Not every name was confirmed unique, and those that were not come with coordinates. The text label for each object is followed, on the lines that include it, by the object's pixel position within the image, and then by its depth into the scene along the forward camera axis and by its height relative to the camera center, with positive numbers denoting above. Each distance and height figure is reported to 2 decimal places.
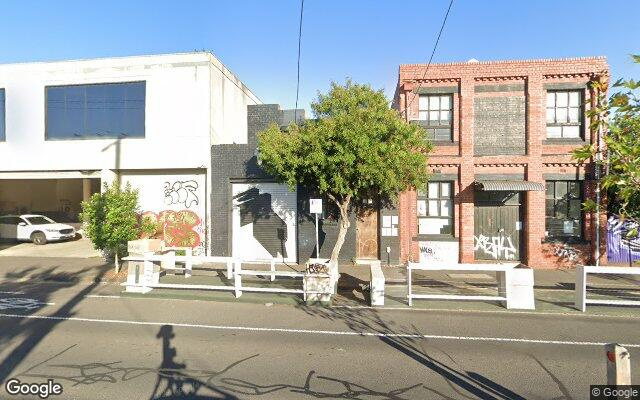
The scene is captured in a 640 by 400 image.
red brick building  13.33 +1.39
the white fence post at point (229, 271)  10.96 -2.09
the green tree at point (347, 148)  9.73 +1.42
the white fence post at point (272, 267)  10.87 -1.97
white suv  19.27 -1.58
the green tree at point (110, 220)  11.97 -0.65
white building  15.07 +3.07
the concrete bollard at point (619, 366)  2.92 -1.31
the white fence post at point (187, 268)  11.70 -2.15
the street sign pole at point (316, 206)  10.96 -0.17
